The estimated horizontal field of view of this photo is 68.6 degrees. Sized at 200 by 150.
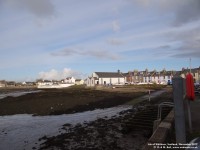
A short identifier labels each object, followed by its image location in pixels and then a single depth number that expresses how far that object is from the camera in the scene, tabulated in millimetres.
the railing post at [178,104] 3501
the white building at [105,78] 69440
